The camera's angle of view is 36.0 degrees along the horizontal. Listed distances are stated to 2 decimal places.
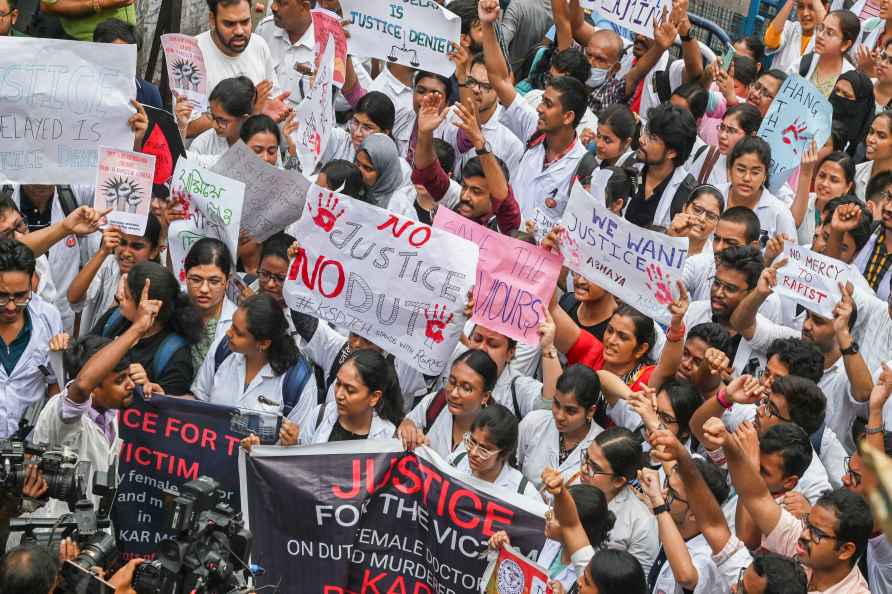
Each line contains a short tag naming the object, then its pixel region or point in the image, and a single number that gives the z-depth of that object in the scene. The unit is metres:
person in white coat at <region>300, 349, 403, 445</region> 6.44
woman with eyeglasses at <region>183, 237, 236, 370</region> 7.14
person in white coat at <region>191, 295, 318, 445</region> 6.77
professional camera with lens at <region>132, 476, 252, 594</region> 5.00
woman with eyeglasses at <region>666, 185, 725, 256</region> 8.04
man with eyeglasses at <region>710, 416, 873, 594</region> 5.33
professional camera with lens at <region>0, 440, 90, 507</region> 5.36
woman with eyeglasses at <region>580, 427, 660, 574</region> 5.89
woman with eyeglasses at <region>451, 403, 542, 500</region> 6.12
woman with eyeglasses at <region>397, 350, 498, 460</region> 6.62
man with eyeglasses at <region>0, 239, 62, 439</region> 6.50
